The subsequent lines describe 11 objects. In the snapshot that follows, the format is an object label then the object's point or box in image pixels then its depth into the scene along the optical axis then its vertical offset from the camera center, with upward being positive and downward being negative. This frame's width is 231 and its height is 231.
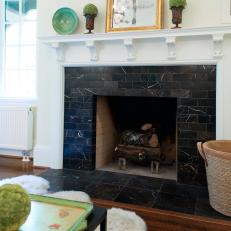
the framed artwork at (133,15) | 2.62 +1.03
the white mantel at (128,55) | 2.46 +0.63
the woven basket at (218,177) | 1.94 -0.44
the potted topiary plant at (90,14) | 2.76 +1.07
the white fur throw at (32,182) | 2.39 -0.63
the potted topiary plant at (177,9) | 2.44 +1.01
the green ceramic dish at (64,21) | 2.93 +1.06
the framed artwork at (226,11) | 2.45 +0.99
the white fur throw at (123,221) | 1.81 -0.73
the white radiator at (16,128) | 3.37 -0.16
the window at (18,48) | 3.60 +0.91
